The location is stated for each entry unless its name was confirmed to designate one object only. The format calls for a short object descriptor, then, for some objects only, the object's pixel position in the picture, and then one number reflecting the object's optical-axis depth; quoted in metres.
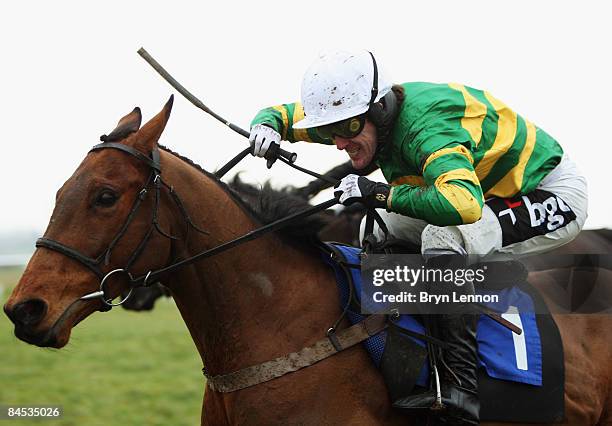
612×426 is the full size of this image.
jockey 6.81
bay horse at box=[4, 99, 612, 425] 6.45
